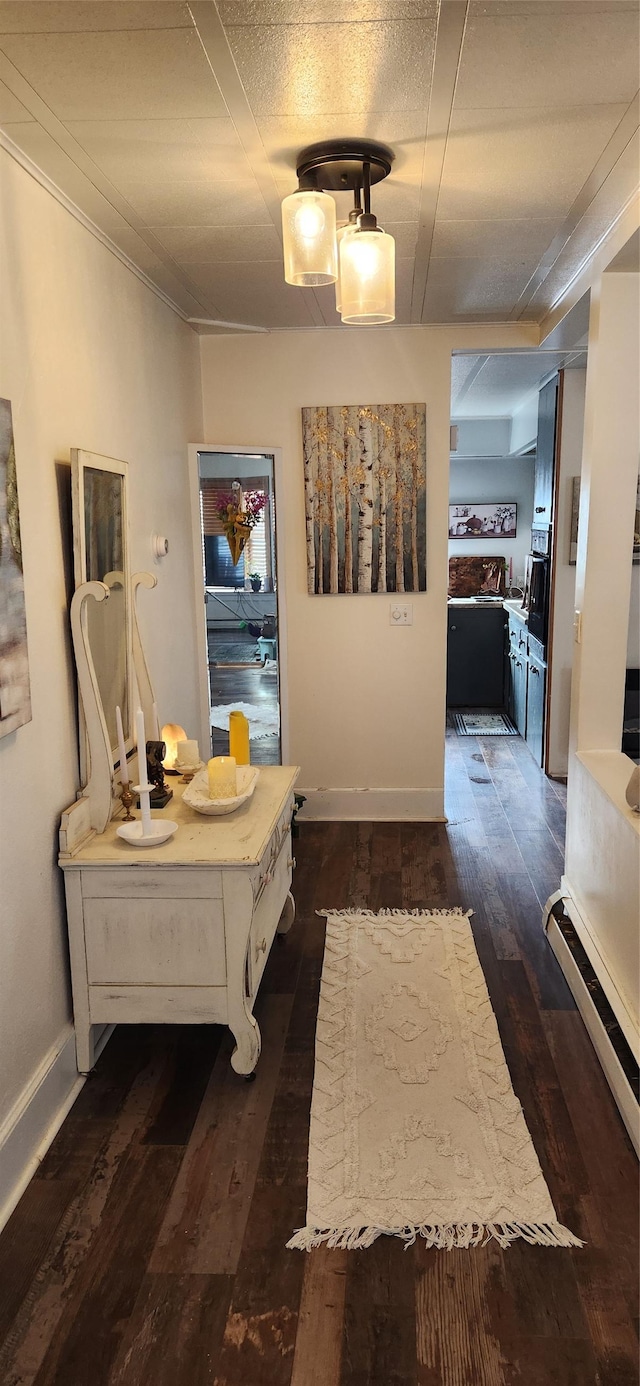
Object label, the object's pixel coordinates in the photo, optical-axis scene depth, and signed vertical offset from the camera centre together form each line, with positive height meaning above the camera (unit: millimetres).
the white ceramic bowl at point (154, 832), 2325 -776
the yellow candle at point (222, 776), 2531 -677
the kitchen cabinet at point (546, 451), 5035 +467
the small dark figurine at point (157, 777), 2666 -722
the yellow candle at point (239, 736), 2900 -645
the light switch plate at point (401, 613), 4391 -386
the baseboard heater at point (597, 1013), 2241 -1359
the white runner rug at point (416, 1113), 1949 -1466
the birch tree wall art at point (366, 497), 4227 +174
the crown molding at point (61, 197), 2037 +878
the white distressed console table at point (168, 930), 2270 -1010
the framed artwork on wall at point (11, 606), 1916 -148
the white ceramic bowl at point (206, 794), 2514 -744
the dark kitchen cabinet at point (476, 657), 6938 -960
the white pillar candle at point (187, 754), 3004 -729
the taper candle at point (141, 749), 2248 -546
